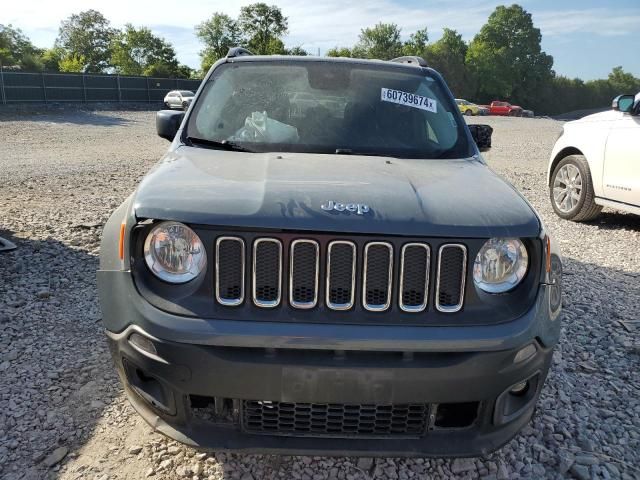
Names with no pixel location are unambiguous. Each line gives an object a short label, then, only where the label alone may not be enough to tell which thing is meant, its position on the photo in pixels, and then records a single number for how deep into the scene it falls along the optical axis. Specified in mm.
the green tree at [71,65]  60659
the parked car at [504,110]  56750
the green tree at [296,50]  63916
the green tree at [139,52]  76000
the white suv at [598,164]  6418
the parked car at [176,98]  34938
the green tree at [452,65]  81875
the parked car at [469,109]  48944
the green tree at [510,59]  87500
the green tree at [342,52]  78525
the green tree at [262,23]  77125
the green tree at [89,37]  86812
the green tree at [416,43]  89000
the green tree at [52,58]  66000
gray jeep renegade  2020
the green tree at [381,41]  88500
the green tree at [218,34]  79375
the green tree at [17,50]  47875
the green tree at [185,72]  72312
